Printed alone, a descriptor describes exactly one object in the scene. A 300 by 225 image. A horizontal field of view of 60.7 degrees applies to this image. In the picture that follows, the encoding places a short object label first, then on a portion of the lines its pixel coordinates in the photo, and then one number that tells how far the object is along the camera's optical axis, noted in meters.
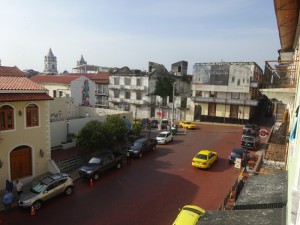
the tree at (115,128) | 25.89
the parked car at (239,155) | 24.70
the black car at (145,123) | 43.54
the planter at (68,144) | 27.45
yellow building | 18.56
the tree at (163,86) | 55.66
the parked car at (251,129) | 36.46
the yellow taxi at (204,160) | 23.67
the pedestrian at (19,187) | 17.78
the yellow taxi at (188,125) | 43.69
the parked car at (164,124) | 43.47
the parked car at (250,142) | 30.77
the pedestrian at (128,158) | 25.39
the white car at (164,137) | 33.12
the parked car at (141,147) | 27.02
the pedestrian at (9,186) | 17.20
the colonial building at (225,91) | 45.88
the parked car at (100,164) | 20.83
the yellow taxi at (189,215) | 12.75
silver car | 16.09
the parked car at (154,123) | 44.10
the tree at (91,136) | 24.12
